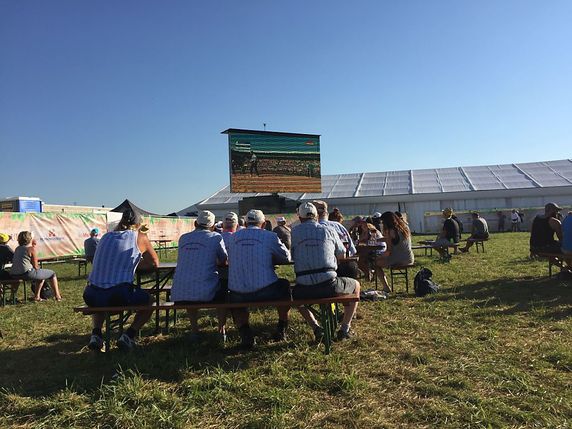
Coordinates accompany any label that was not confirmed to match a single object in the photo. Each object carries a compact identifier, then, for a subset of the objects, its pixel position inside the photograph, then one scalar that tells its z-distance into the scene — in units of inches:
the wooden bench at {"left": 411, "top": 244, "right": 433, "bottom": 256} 451.9
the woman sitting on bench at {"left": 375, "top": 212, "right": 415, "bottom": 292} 291.4
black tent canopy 949.9
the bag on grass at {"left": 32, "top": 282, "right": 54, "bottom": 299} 332.5
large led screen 935.7
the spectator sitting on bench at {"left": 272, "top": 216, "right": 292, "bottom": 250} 386.6
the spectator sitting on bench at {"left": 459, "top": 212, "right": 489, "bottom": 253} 525.7
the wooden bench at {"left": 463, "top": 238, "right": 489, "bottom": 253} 523.5
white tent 1438.2
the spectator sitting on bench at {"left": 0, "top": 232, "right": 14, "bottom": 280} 322.3
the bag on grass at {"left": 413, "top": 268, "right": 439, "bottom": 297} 274.7
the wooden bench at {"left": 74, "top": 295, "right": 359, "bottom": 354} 161.6
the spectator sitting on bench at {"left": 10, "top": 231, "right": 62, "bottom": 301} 304.8
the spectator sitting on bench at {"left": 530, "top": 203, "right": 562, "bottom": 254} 316.2
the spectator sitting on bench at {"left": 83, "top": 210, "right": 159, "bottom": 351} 167.9
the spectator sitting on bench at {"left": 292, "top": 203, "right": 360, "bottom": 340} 167.2
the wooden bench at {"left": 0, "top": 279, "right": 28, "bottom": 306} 302.2
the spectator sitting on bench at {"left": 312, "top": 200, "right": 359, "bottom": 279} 215.0
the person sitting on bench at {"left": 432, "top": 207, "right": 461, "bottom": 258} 480.7
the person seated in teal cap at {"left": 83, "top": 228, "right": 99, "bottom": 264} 403.2
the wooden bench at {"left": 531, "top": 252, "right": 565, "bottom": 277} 303.9
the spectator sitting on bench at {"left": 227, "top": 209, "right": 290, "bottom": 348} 167.2
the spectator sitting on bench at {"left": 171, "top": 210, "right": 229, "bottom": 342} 171.3
